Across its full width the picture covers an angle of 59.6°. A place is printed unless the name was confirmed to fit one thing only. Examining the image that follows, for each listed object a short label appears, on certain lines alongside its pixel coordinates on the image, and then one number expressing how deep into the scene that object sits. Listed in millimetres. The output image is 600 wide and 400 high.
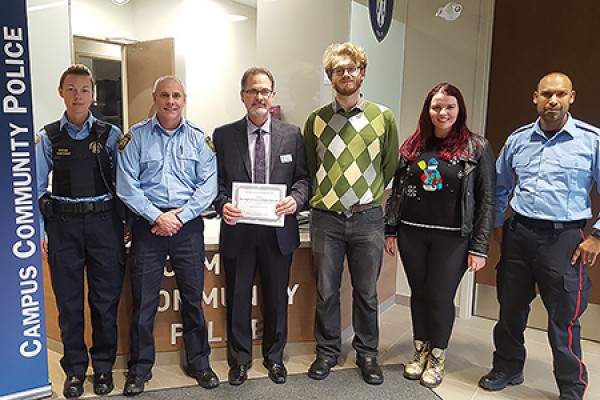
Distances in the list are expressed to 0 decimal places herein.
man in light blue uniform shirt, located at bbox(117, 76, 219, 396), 2410
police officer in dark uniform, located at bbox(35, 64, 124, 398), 2379
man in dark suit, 2516
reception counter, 2828
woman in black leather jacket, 2523
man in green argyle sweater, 2561
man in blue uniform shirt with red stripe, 2404
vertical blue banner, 2264
